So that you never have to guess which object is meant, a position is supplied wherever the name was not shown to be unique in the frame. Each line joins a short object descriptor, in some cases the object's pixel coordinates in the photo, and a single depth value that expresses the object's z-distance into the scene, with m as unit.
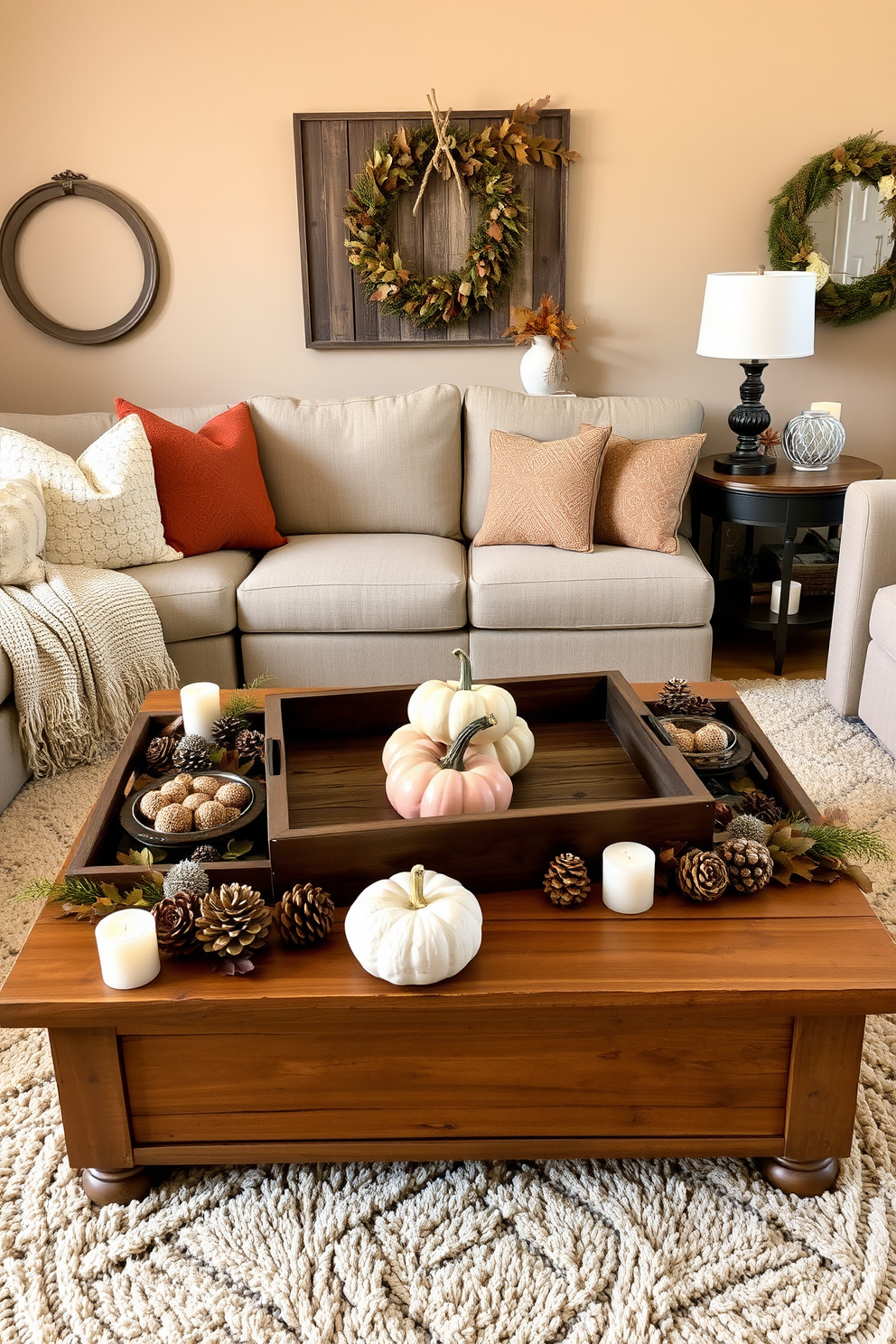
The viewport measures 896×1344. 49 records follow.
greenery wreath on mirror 3.58
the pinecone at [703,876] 1.42
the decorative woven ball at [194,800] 1.60
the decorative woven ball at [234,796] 1.63
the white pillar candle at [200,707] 1.87
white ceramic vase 3.64
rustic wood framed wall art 3.57
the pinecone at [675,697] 1.97
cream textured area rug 1.26
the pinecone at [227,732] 1.88
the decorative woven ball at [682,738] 1.79
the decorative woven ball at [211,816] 1.57
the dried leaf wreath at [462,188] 3.54
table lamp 3.15
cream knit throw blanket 2.62
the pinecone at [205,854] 1.51
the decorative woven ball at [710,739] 1.79
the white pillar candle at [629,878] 1.39
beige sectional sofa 2.99
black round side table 3.24
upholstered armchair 2.75
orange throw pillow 3.17
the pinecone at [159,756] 1.81
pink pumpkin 1.51
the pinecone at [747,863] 1.45
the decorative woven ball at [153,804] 1.60
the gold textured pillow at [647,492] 3.20
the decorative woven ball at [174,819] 1.56
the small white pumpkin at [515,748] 1.67
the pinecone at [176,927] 1.33
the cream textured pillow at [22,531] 2.68
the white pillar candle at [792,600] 3.56
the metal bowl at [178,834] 1.54
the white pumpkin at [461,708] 1.62
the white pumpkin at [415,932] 1.24
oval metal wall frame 3.62
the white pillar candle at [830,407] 3.59
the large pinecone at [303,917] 1.35
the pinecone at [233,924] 1.32
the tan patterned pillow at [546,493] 3.16
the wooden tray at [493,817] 1.43
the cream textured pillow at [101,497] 2.96
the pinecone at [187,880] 1.41
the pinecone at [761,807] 1.63
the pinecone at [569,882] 1.42
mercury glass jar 3.45
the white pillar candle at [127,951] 1.27
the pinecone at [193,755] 1.77
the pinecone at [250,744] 1.82
